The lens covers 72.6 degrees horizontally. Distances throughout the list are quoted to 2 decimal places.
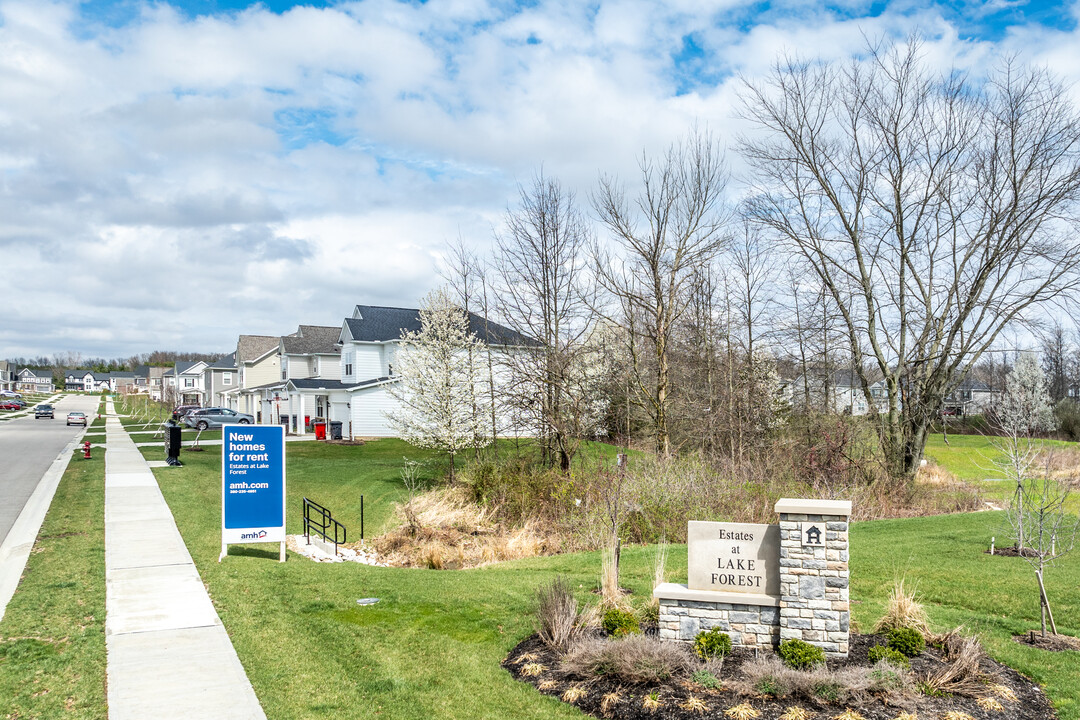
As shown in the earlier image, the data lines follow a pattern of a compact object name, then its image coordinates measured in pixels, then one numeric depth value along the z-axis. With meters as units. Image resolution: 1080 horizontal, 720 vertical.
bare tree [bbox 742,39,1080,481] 22.92
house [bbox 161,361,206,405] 96.25
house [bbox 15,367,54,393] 174.12
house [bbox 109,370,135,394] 159.12
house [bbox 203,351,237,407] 75.81
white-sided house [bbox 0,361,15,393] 174.12
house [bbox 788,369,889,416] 26.78
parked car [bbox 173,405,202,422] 59.16
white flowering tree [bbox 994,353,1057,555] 9.52
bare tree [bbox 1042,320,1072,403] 61.00
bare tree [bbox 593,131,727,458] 21.95
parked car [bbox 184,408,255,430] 51.81
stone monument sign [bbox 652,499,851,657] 7.21
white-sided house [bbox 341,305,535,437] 41.56
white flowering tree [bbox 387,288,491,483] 26.38
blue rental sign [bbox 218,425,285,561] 11.96
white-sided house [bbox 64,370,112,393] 173.82
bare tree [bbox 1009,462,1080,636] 8.12
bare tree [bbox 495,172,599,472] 23.11
